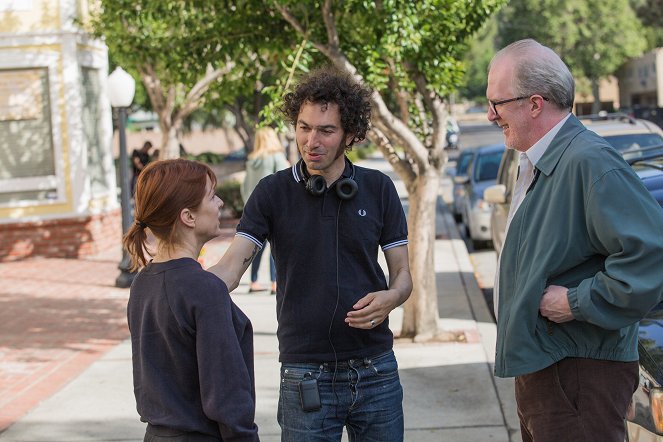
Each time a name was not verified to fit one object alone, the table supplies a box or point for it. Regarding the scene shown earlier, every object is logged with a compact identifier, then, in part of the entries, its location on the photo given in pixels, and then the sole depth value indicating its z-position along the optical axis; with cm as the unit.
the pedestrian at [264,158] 1058
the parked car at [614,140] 957
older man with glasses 288
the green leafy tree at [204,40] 859
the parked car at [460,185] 1865
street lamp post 1257
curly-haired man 347
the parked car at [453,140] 4725
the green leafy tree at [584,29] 5822
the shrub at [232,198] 2075
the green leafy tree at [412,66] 792
